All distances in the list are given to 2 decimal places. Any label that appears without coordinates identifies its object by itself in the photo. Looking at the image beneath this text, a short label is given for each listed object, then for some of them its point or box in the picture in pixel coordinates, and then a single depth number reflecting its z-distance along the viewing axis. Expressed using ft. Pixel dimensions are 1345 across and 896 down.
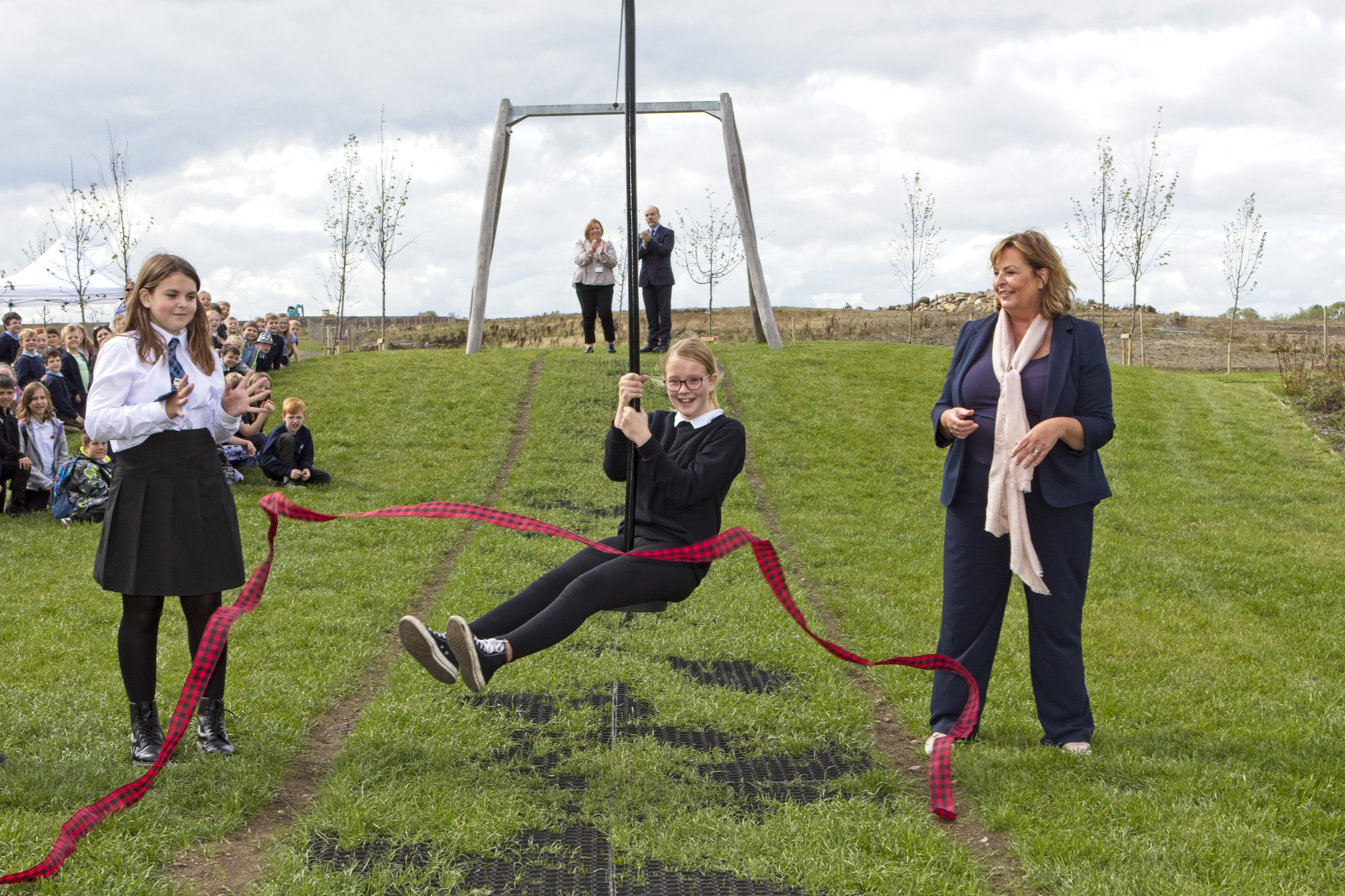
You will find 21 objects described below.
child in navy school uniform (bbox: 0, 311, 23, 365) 45.73
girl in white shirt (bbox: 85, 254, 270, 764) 13.67
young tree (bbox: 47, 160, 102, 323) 78.48
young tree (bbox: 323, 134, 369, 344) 91.76
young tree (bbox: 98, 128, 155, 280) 77.61
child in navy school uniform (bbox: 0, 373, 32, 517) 33.96
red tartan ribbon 12.73
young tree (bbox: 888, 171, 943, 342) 94.12
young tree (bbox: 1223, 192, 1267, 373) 90.68
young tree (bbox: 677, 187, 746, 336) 93.56
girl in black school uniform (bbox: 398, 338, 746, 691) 12.71
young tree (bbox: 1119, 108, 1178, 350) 84.12
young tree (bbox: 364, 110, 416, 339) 91.97
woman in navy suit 14.38
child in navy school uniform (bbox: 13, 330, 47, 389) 42.04
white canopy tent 79.71
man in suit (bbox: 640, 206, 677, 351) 50.06
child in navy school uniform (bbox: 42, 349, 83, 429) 41.70
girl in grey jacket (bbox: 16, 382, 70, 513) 34.99
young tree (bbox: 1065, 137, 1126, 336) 84.89
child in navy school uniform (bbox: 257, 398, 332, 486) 37.55
